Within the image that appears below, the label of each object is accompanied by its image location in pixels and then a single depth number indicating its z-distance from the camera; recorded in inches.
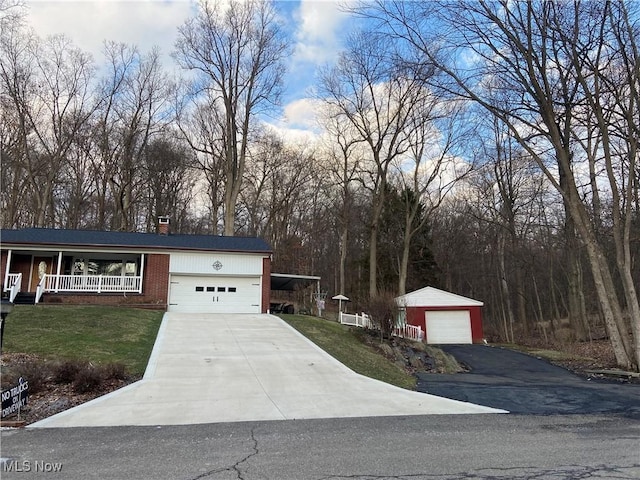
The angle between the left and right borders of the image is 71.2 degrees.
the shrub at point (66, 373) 347.3
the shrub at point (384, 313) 703.1
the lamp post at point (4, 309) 290.7
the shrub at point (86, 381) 334.6
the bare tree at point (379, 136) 1173.7
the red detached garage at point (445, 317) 1042.1
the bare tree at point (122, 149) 1257.0
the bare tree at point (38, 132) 1064.8
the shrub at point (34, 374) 328.2
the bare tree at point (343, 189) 1378.0
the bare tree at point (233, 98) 1192.2
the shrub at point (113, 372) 363.3
